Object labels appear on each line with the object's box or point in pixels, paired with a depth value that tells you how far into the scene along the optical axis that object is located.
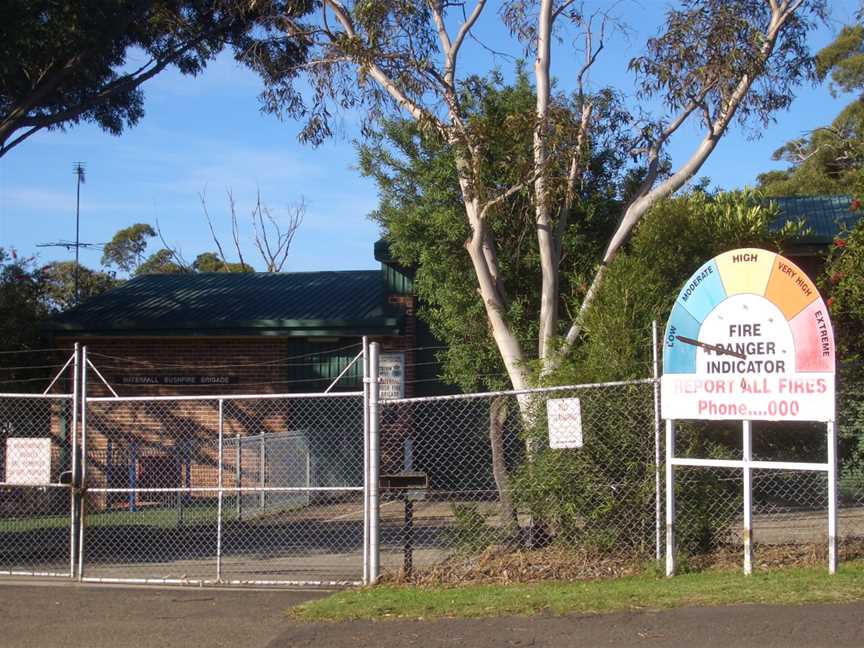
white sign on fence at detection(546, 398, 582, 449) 9.16
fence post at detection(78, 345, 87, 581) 10.20
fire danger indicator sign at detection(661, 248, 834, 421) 8.29
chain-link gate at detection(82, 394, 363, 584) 11.29
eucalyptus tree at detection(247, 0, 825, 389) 11.38
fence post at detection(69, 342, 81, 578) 10.28
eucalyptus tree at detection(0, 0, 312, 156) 15.04
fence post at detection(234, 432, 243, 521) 13.52
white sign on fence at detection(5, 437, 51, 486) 10.47
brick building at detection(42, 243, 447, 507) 19.17
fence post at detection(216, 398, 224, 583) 9.80
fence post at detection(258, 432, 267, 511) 14.95
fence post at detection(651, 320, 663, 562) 8.91
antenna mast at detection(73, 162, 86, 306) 33.29
